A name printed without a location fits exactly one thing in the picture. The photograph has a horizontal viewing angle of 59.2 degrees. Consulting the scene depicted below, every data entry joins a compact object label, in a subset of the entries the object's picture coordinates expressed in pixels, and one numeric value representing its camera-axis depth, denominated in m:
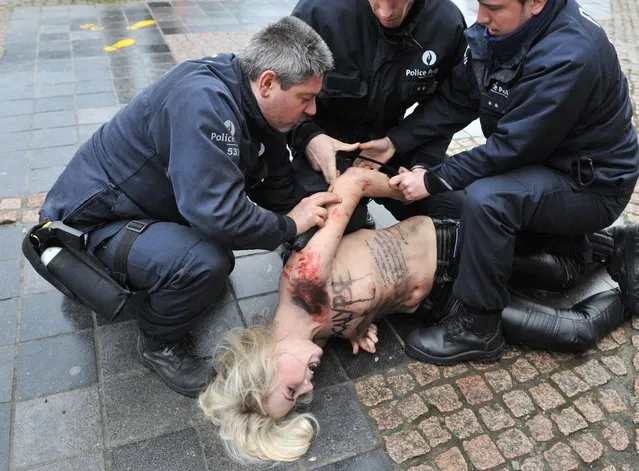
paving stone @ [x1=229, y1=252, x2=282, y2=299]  3.57
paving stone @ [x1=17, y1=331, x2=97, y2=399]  2.87
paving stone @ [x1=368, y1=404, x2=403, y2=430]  2.76
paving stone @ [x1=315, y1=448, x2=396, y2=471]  2.57
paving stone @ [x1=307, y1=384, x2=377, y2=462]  2.65
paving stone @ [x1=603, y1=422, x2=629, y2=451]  2.70
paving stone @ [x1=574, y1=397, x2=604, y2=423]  2.82
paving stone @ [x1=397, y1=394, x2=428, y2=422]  2.82
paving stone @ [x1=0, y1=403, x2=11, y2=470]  2.52
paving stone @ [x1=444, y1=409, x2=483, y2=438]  2.75
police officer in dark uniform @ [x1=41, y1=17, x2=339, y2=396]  2.48
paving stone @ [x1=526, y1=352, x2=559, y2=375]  3.09
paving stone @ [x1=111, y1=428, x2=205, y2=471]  2.54
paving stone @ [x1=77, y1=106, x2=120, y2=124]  5.46
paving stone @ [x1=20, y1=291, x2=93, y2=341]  3.17
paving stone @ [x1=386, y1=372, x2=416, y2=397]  2.95
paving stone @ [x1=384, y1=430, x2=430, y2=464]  2.63
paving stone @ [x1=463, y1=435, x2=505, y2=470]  2.60
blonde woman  2.58
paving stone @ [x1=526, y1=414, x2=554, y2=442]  2.73
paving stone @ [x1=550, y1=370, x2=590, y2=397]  2.96
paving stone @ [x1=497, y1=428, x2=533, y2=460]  2.65
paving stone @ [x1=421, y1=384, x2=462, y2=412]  2.87
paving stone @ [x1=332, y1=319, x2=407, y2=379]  3.07
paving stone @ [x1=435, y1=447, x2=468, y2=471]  2.59
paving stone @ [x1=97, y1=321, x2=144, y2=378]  2.99
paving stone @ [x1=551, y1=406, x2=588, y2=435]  2.76
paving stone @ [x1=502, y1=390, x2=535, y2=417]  2.85
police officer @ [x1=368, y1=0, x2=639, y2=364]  2.65
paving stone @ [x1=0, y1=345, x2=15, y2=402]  2.81
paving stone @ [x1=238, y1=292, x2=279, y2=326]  3.36
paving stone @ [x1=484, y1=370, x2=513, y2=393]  2.98
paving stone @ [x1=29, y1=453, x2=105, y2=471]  2.51
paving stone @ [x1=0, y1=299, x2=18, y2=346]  3.11
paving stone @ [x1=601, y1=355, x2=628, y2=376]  3.07
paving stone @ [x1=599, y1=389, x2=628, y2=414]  2.87
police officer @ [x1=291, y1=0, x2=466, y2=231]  3.35
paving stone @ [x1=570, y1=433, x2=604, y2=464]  2.64
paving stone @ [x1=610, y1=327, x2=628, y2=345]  3.26
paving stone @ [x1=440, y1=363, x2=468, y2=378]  3.06
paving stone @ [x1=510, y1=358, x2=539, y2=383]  3.04
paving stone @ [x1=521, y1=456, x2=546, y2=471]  2.59
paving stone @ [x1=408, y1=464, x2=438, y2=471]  2.57
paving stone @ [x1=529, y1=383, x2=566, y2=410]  2.89
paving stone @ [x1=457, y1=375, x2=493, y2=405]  2.92
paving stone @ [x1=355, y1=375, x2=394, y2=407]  2.89
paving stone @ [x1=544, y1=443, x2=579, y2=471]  2.60
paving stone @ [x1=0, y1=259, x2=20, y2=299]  3.41
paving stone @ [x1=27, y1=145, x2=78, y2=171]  4.73
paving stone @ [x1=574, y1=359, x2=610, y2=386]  3.02
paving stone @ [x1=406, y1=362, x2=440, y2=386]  3.02
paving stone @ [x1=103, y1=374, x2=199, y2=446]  2.68
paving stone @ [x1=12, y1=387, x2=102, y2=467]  2.57
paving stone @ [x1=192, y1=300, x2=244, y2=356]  3.20
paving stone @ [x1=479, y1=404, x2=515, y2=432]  2.78
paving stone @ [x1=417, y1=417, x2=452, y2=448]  2.70
